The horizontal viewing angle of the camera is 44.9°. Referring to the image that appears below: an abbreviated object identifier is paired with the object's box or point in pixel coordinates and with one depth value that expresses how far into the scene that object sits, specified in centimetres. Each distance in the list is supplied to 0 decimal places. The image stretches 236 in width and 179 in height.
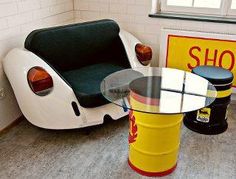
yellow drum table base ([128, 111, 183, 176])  194
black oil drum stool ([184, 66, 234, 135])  253
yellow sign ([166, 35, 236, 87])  303
